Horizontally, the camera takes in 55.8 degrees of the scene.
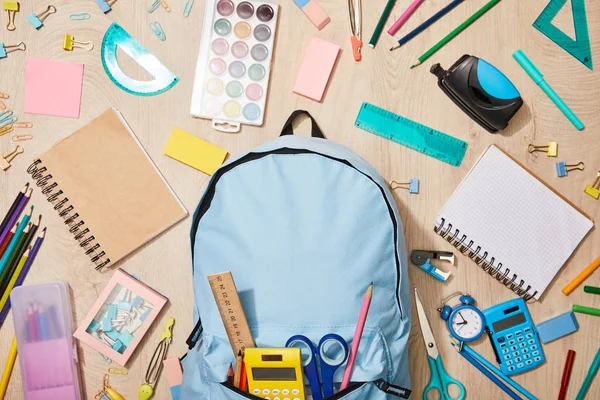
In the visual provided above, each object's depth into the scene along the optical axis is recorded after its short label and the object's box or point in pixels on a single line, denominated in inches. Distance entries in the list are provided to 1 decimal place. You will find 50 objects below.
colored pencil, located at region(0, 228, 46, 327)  35.3
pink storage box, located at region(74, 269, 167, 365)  35.3
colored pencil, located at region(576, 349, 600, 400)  35.4
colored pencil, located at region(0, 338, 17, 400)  35.3
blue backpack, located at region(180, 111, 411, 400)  28.9
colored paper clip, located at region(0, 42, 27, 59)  35.3
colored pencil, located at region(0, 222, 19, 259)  35.3
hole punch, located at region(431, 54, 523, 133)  33.4
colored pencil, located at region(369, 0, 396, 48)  35.1
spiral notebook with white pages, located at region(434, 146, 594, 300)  35.2
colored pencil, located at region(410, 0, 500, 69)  35.2
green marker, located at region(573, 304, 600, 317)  35.5
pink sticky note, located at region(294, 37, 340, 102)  35.1
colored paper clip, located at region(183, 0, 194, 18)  35.3
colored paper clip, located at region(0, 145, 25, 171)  35.4
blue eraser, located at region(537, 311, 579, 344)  35.4
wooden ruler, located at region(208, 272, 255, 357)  28.5
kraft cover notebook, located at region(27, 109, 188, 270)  35.3
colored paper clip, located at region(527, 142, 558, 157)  35.3
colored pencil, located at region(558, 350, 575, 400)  35.4
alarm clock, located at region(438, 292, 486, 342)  35.0
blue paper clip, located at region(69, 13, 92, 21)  35.3
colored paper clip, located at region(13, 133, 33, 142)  35.5
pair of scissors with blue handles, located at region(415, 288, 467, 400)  34.8
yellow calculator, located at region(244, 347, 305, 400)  27.6
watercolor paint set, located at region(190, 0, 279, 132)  35.2
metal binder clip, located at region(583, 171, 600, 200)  35.5
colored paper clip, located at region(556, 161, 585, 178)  35.4
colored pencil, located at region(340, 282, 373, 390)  28.6
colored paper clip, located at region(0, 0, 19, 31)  35.2
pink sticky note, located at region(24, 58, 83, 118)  35.3
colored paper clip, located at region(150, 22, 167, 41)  35.3
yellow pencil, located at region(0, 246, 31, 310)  35.1
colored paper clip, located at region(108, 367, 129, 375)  35.7
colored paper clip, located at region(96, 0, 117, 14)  35.1
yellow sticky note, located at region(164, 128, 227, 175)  35.2
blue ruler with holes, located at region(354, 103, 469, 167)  35.4
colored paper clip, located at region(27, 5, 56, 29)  35.2
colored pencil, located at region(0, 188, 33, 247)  35.2
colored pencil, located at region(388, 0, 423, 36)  35.2
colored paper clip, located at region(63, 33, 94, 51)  35.3
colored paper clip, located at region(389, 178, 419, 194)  35.3
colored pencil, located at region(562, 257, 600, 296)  35.5
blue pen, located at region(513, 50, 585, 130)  35.2
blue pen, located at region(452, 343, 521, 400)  35.2
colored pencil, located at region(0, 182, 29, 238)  35.2
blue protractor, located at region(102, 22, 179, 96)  35.3
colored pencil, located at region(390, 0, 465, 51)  35.2
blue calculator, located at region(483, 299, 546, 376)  35.2
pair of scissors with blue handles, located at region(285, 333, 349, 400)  28.3
